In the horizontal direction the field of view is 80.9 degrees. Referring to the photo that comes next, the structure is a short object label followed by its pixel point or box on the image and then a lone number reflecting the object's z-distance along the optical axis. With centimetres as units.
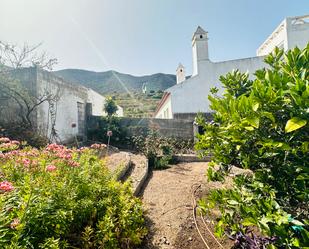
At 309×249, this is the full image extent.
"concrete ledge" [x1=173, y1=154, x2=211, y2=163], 720
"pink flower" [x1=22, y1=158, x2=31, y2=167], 201
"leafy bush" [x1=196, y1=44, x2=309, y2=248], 89
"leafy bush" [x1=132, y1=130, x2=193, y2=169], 654
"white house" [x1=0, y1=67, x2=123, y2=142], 674
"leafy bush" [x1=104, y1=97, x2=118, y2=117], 1083
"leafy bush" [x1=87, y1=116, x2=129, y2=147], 928
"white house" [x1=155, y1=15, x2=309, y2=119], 1152
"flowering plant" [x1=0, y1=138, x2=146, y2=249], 138
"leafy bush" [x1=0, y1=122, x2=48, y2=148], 585
